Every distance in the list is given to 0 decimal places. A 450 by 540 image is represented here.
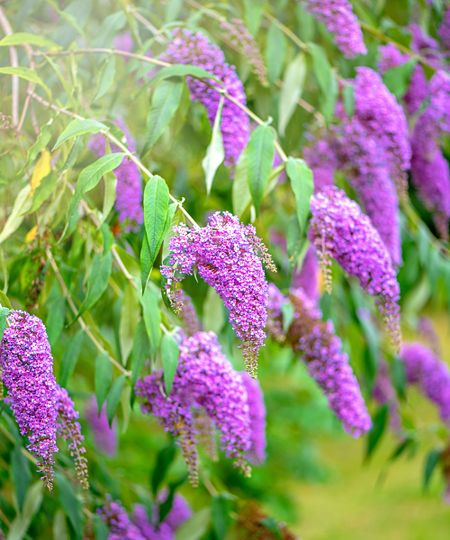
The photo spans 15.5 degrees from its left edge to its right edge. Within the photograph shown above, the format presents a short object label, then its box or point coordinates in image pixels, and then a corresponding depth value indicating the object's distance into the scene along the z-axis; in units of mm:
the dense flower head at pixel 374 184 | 1837
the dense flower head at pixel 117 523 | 1771
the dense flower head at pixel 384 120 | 1825
